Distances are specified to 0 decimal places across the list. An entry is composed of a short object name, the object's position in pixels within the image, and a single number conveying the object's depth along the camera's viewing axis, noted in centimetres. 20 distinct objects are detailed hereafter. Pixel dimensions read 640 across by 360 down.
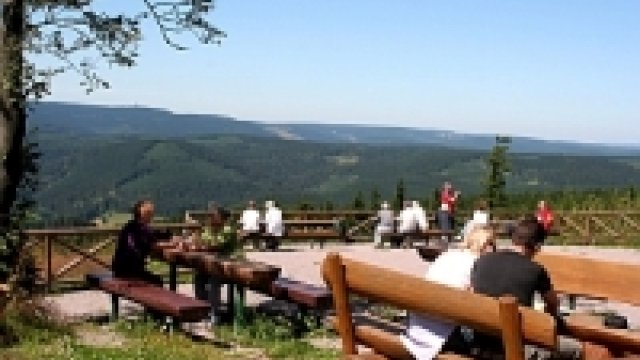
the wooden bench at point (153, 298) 902
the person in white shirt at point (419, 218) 2408
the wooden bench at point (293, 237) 2245
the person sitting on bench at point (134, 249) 1092
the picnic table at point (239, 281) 1002
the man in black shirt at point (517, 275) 527
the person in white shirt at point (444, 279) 513
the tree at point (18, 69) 1035
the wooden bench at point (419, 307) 408
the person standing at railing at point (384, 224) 2447
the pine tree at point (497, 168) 6612
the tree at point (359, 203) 6719
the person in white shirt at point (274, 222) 2223
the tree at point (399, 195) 6029
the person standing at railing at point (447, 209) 2506
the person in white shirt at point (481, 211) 2012
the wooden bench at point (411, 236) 2416
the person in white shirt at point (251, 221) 2223
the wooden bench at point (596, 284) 562
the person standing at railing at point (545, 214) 2520
